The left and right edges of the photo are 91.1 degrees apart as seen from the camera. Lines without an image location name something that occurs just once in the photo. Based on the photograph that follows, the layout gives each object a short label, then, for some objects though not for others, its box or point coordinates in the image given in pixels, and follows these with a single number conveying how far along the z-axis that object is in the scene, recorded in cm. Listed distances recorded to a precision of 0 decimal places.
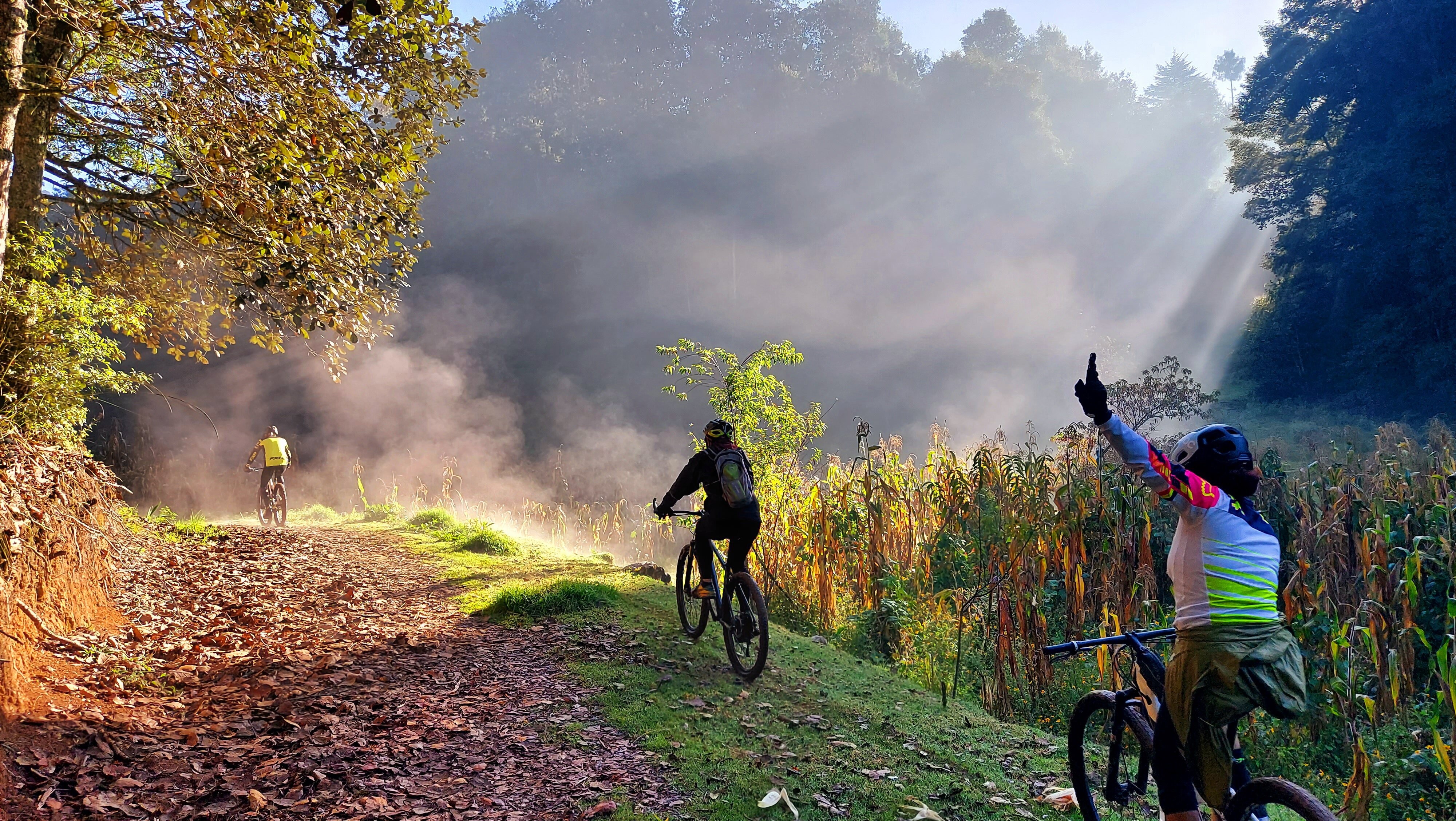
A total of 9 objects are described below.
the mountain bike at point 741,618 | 564
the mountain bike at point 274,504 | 1487
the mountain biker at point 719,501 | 606
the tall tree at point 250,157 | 524
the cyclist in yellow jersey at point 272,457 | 1473
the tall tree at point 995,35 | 8156
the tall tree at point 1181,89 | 7919
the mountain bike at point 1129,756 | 266
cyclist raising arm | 268
